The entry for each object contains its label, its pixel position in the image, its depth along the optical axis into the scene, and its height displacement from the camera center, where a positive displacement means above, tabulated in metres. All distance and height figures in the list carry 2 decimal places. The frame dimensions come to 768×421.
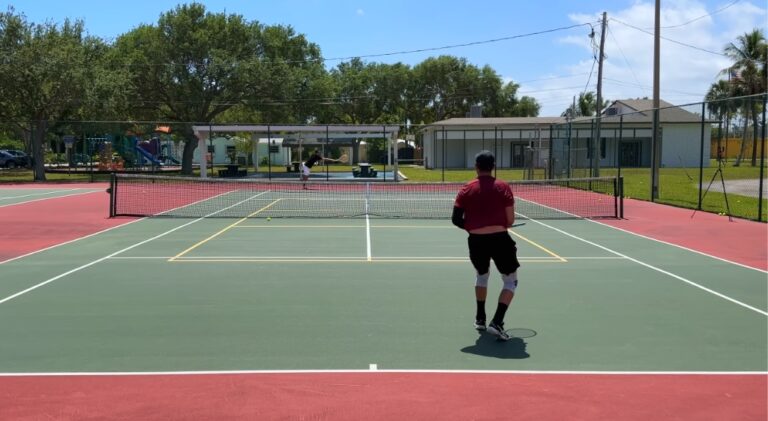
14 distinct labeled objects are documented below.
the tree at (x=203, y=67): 45.16 +6.57
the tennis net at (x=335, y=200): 19.88 -1.46
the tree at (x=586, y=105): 83.00 +7.25
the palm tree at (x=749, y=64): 59.78 +9.05
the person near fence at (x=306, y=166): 27.78 -0.19
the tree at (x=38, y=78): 36.28 +4.72
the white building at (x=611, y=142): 52.88 +1.59
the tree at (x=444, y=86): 82.25 +9.59
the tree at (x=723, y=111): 21.12 +1.76
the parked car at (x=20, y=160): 53.98 +0.19
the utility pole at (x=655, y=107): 22.86 +2.01
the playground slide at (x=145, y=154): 58.81 +0.75
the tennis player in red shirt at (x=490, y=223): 6.32 -0.60
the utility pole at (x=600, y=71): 32.99 +4.74
